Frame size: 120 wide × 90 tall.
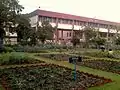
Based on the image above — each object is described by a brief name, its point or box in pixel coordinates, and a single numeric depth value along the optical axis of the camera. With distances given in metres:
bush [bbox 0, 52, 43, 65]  8.12
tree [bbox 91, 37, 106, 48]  22.62
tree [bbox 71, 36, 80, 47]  23.39
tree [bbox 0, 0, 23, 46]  14.65
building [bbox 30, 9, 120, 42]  30.86
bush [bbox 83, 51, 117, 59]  12.28
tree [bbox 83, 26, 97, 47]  23.37
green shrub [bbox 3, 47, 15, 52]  14.53
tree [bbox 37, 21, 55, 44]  20.91
